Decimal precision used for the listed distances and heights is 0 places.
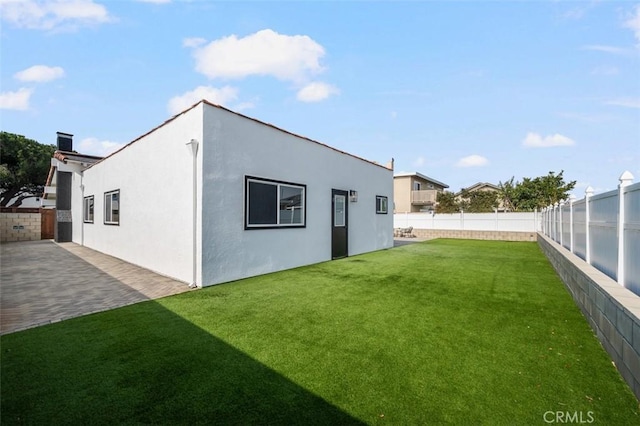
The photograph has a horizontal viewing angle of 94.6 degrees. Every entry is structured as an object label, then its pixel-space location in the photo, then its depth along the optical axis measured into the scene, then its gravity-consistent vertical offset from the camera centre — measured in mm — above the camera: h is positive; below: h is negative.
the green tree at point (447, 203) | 27550 +864
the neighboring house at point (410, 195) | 29859 +1770
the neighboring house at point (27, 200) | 25953 +1140
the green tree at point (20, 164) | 22844 +3881
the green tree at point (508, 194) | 27469 +1671
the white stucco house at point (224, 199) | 6000 +337
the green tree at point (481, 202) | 26562 +936
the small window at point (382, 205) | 12442 +325
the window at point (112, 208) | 9588 +162
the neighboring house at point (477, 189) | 29281 +2542
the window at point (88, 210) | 12175 +111
